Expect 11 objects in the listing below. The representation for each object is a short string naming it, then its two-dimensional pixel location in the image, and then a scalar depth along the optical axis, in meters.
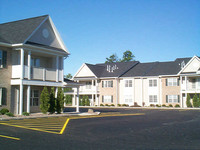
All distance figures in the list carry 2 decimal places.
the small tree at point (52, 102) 23.36
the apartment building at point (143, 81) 45.41
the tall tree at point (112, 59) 92.62
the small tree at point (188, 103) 43.94
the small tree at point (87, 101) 51.06
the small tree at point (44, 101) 22.73
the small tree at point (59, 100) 24.25
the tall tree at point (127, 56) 88.12
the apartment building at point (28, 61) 22.47
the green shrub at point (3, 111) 21.19
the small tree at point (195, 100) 43.16
